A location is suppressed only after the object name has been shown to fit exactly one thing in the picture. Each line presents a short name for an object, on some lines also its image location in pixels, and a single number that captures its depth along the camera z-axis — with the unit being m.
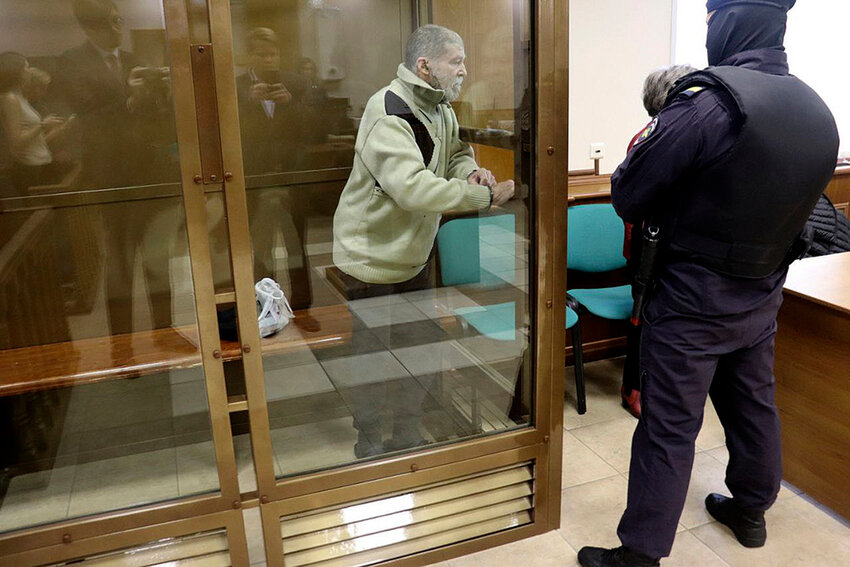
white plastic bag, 1.81
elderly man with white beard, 1.83
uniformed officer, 1.71
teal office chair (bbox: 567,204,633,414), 3.14
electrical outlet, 3.54
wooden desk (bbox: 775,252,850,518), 2.20
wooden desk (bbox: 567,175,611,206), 3.25
